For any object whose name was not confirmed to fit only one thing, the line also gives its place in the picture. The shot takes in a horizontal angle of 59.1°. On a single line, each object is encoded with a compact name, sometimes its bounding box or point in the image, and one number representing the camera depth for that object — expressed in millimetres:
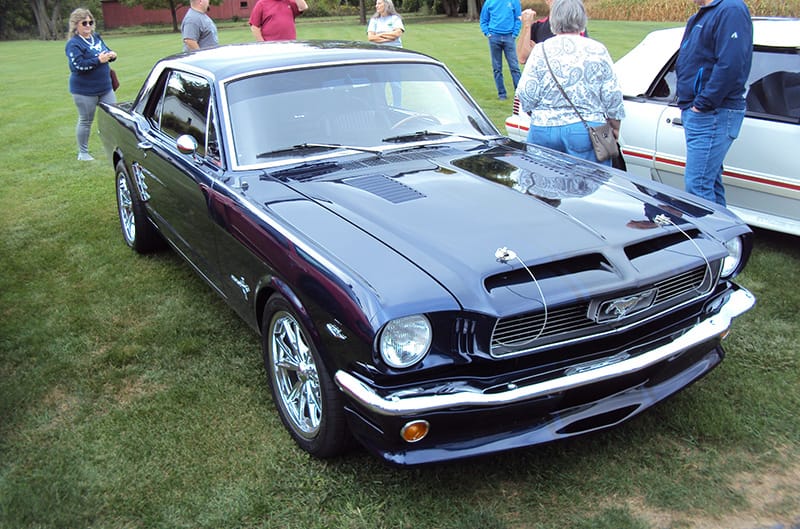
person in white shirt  9711
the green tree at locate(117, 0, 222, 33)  50072
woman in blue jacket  8070
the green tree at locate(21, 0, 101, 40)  50281
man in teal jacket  11211
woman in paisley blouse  4480
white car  4906
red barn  62062
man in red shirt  8562
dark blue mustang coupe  2533
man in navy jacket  4523
